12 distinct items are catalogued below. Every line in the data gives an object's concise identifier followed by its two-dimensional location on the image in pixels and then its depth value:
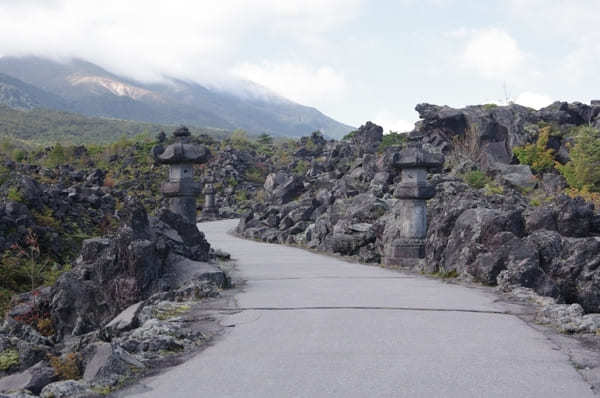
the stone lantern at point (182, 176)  13.62
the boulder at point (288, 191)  29.41
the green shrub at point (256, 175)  51.55
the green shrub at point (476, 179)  26.50
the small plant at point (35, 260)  12.83
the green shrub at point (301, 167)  48.42
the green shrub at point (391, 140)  41.97
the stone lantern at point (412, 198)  12.60
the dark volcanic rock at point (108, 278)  8.22
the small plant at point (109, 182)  38.71
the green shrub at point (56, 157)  46.59
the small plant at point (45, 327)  8.02
